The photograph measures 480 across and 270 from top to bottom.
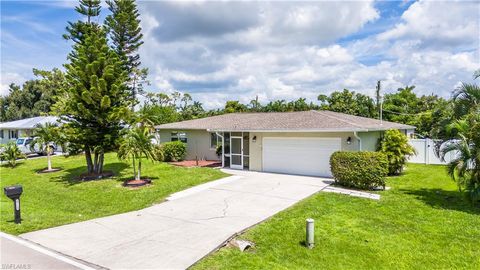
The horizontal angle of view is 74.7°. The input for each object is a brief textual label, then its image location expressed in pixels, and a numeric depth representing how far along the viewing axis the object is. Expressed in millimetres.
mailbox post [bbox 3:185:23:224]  8586
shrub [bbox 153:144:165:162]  14327
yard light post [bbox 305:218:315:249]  6848
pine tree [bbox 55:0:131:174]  15812
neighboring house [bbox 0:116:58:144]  33506
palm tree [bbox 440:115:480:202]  9836
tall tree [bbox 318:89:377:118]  36312
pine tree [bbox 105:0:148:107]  31844
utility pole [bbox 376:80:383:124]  38250
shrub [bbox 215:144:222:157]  20536
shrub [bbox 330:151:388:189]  11930
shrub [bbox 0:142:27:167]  21812
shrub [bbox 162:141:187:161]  21094
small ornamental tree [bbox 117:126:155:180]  13898
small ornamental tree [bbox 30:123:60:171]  19109
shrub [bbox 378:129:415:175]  15443
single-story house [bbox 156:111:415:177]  14758
